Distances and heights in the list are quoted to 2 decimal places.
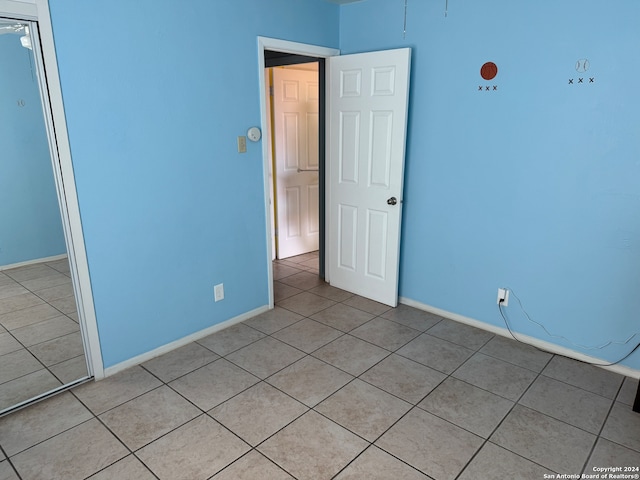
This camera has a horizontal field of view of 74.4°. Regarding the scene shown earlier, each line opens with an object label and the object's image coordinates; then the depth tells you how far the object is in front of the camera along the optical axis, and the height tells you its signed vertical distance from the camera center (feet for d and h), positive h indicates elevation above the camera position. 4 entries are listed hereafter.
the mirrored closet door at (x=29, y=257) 6.92 -2.35
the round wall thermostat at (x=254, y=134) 9.70 -0.19
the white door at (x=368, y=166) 10.18 -1.02
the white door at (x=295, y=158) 14.34 -1.11
